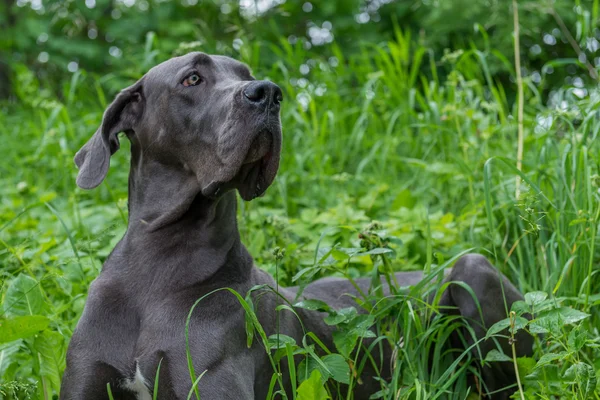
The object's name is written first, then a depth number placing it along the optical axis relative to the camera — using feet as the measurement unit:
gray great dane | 9.02
